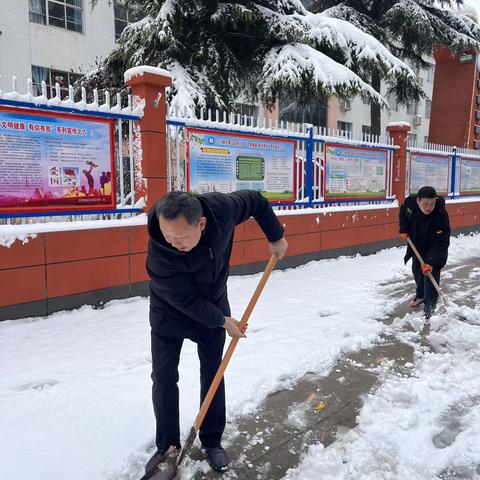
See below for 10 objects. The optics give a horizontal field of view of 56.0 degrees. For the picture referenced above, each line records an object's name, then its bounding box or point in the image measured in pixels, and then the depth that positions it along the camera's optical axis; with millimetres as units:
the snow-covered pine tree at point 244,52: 8320
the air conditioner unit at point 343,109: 25127
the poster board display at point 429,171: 9891
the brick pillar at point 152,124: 5129
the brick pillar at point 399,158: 9164
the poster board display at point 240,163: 5797
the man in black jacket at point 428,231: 4676
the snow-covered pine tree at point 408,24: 13805
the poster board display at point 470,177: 11789
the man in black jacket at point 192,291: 1961
